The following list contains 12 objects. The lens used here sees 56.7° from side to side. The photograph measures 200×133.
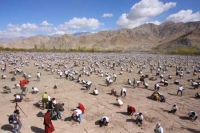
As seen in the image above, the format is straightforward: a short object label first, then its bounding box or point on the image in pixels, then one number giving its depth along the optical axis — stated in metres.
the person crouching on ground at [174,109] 12.73
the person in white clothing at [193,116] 11.74
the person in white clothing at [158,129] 9.36
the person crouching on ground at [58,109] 11.27
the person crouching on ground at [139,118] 10.91
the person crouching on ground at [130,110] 12.10
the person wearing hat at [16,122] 9.17
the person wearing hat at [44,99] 12.48
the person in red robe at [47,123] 9.16
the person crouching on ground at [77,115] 11.09
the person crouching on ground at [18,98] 13.72
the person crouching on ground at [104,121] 10.65
